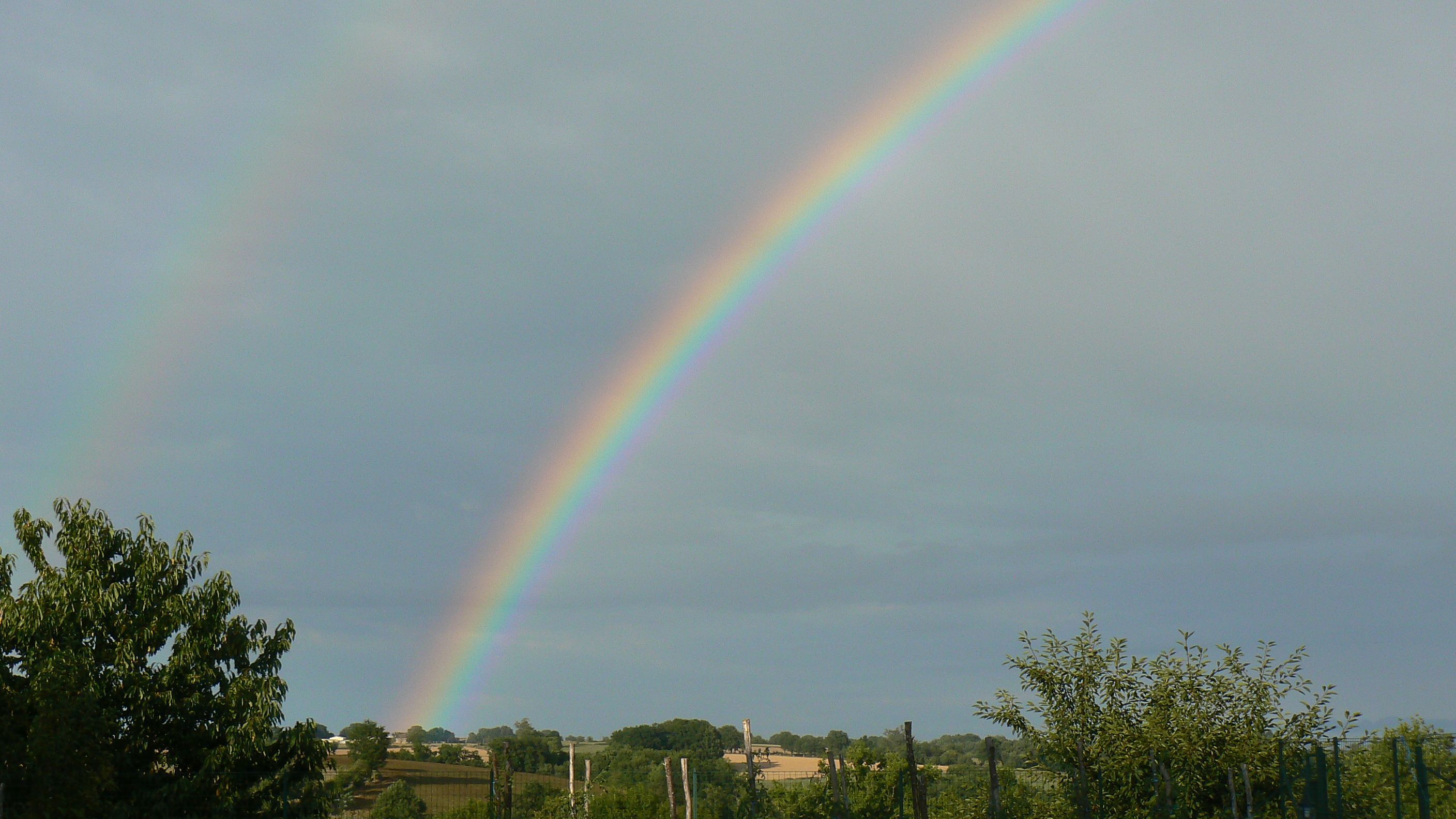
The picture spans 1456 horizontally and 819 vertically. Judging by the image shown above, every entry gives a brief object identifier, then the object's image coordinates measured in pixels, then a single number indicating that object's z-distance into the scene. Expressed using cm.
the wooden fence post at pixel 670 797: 2431
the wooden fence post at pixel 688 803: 2500
